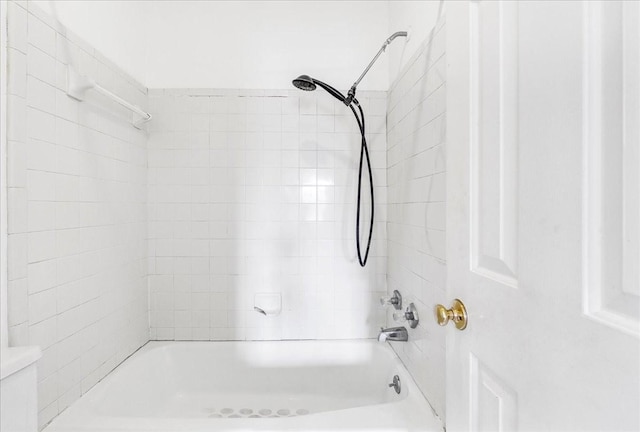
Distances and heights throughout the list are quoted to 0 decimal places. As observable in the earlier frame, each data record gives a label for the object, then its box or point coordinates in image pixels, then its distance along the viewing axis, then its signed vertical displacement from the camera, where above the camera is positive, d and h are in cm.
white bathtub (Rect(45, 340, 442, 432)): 172 -84
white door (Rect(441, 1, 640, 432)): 39 +0
